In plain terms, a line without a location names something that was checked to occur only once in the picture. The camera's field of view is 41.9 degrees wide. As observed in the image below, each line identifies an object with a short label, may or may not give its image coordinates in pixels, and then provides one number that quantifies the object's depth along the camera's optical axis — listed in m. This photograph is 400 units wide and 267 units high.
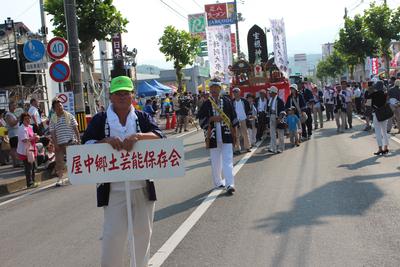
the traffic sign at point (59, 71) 14.12
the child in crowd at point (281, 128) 14.16
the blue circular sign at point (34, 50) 14.73
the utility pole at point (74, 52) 14.87
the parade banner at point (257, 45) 22.42
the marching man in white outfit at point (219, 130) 8.88
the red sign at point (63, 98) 14.65
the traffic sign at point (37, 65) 15.09
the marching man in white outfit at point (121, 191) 4.05
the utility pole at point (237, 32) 45.44
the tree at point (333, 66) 78.20
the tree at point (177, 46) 40.91
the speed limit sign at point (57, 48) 14.34
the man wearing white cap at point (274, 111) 14.30
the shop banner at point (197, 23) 55.47
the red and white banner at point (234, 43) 53.58
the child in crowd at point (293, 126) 15.16
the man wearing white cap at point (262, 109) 16.40
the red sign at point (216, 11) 48.06
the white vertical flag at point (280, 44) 24.59
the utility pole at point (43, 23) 24.94
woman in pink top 11.85
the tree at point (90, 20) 18.98
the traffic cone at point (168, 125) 28.61
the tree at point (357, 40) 37.22
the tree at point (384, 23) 32.72
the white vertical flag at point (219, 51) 27.56
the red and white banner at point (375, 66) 46.41
